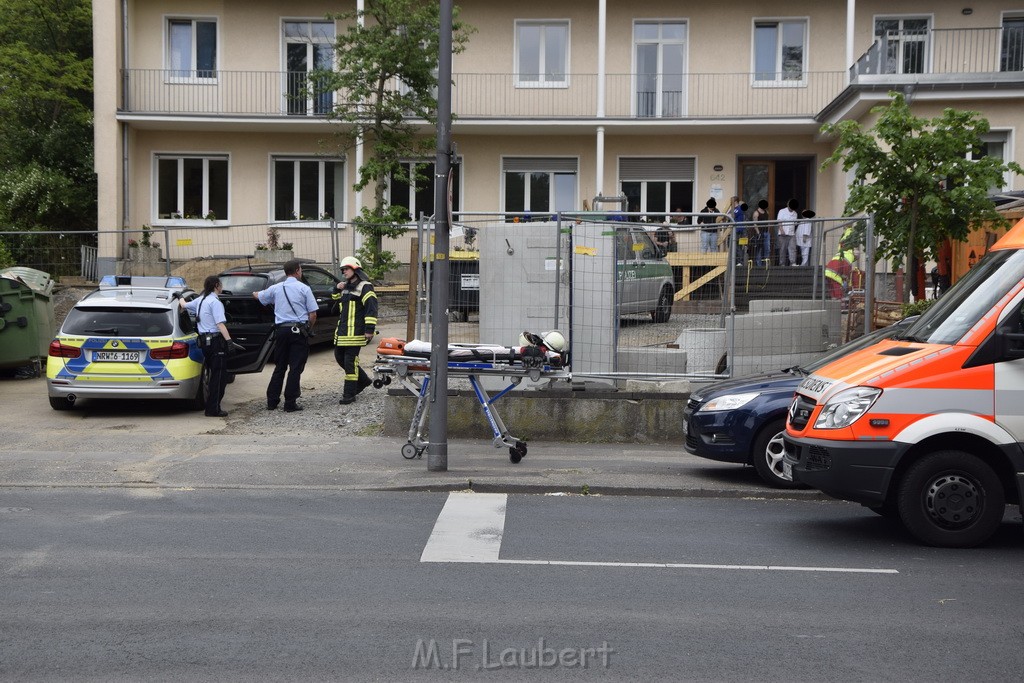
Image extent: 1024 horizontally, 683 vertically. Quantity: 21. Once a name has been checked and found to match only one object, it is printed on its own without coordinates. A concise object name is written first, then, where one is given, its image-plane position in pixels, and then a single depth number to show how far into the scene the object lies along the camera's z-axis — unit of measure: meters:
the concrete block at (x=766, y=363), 12.55
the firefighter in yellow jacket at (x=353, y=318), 14.31
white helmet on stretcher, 10.73
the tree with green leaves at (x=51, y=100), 29.31
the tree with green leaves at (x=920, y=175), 12.92
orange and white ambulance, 7.38
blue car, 10.01
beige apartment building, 26.94
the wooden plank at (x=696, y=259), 12.26
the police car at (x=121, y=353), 13.50
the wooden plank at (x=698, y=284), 12.33
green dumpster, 16.25
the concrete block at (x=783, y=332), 12.51
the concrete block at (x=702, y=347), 12.66
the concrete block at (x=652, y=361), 12.86
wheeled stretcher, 10.54
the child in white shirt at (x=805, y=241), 12.48
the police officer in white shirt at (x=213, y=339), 13.81
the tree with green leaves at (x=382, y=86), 23.14
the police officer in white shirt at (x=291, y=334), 14.34
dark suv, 15.73
